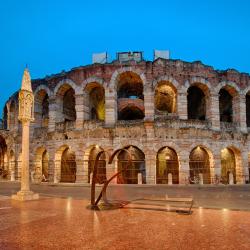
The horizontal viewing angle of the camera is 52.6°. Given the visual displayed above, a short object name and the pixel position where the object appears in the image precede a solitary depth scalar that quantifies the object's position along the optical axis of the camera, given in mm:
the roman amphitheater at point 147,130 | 19109
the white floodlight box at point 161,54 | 25036
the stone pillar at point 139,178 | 18441
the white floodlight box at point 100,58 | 25719
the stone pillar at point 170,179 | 18177
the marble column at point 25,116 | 9930
